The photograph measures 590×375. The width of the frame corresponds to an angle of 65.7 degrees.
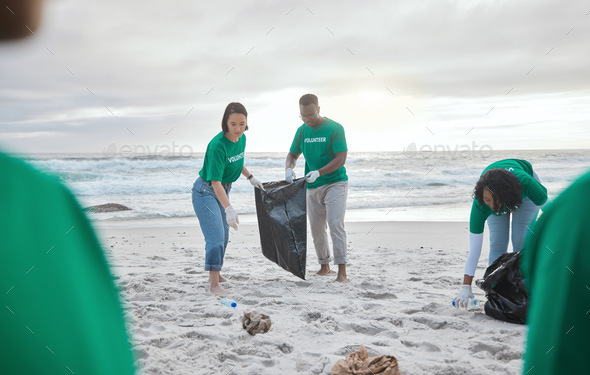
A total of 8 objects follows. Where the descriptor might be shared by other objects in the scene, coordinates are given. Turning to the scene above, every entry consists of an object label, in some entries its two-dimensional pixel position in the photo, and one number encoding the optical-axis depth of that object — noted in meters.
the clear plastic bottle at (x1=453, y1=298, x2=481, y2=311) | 3.00
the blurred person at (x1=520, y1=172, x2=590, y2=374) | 1.11
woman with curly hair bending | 2.91
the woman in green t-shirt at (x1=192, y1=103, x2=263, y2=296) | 3.47
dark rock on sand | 8.69
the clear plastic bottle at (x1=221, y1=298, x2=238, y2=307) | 3.22
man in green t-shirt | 3.94
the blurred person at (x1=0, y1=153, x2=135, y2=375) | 0.66
